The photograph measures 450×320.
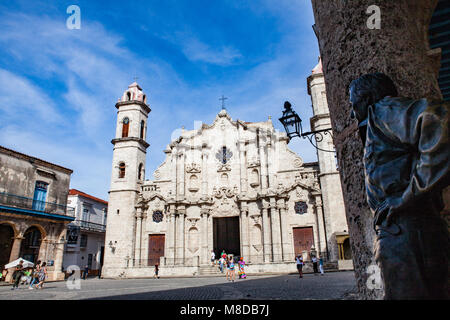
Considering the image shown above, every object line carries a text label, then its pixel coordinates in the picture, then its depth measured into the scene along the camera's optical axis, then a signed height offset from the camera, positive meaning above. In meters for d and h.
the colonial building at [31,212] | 20.91 +2.95
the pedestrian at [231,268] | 14.92 -0.89
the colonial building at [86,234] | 28.23 +1.88
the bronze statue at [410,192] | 1.37 +0.26
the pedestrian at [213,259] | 23.53 -0.69
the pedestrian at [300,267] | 15.54 -0.95
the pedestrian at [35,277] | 15.25 -1.13
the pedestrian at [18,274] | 14.95 -0.93
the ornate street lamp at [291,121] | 8.44 +3.45
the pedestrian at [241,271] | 17.95 -1.26
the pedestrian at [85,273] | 25.09 -1.62
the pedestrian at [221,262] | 21.87 -0.86
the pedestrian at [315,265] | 18.41 -1.03
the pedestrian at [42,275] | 15.28 -1.03
